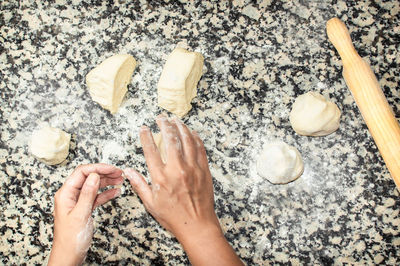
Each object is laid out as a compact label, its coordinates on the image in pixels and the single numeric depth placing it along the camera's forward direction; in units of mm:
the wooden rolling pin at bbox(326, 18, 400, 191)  768
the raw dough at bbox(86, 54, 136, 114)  825
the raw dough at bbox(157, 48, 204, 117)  808
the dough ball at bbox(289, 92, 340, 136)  792
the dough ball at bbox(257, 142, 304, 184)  799
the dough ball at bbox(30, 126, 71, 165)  833
